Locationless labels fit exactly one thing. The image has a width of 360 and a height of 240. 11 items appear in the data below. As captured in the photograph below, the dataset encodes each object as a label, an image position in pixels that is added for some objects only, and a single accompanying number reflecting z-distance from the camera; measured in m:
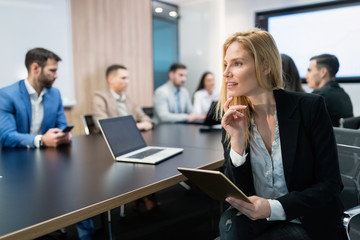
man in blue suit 2.07
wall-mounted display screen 4.49
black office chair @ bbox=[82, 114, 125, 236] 3.11
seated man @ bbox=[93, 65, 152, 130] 3.48
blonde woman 1.17
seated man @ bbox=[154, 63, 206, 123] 4.41
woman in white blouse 4.89
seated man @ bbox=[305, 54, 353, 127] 2.71
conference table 0.95
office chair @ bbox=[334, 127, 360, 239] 1.43
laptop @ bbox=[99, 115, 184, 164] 1.67
